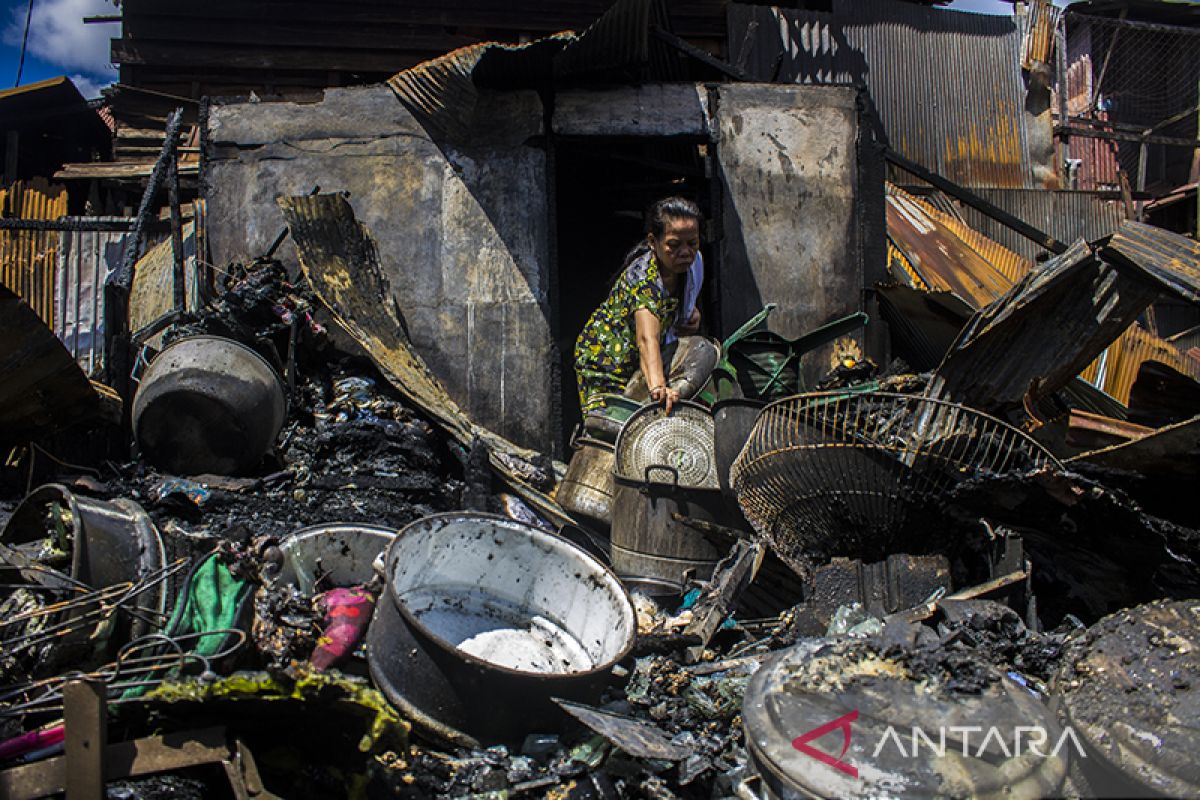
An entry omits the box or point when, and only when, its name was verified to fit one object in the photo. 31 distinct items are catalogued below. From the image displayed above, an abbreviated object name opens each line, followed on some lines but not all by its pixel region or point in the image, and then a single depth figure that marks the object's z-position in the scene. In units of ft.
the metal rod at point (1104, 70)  45.60
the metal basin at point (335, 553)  13.57
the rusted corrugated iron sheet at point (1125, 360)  27.45
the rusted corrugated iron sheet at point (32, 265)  30.27
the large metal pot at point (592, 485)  17.54
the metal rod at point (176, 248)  22.68
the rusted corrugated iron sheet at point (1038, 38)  40.29
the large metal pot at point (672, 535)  15.61
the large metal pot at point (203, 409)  18.26
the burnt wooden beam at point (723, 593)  13.70
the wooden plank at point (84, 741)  8.47
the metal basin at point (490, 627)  10.85
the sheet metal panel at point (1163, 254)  11.18
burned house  9.22
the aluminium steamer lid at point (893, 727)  7.37
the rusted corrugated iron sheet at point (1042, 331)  11.57
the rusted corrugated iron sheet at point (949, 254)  26.37
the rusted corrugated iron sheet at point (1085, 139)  46.34
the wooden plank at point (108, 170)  33.94
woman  18.29
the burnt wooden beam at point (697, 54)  23.84
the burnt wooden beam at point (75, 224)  22.18
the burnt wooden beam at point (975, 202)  25.05
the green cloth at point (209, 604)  10.42
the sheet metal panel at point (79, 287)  29.96
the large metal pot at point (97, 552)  10.59
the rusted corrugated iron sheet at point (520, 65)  20.25
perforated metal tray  15.64
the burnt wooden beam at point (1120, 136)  41.55
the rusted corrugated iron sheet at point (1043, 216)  39.37
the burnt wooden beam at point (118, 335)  19.85
